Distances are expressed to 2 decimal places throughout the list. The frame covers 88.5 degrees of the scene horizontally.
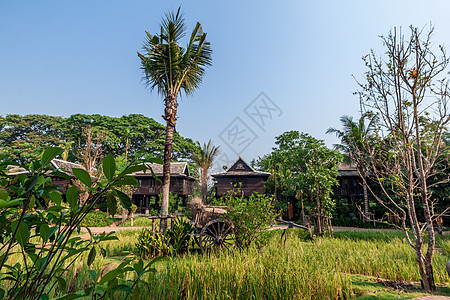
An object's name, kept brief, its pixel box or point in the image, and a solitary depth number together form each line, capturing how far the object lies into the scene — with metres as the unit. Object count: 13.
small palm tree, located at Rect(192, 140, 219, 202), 26.08
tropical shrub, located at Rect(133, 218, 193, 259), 6.76
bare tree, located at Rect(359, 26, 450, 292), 4.12
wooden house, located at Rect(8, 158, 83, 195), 21.39
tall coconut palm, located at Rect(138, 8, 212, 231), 8.91
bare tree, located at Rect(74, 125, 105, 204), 16.13
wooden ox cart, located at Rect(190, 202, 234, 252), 7.19
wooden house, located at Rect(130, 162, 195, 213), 25.47
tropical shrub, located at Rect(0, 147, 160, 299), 0.97
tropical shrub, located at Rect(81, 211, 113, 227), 15.49
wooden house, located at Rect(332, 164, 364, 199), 22.50
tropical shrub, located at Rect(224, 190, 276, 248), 7.07
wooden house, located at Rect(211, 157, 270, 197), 24.62
